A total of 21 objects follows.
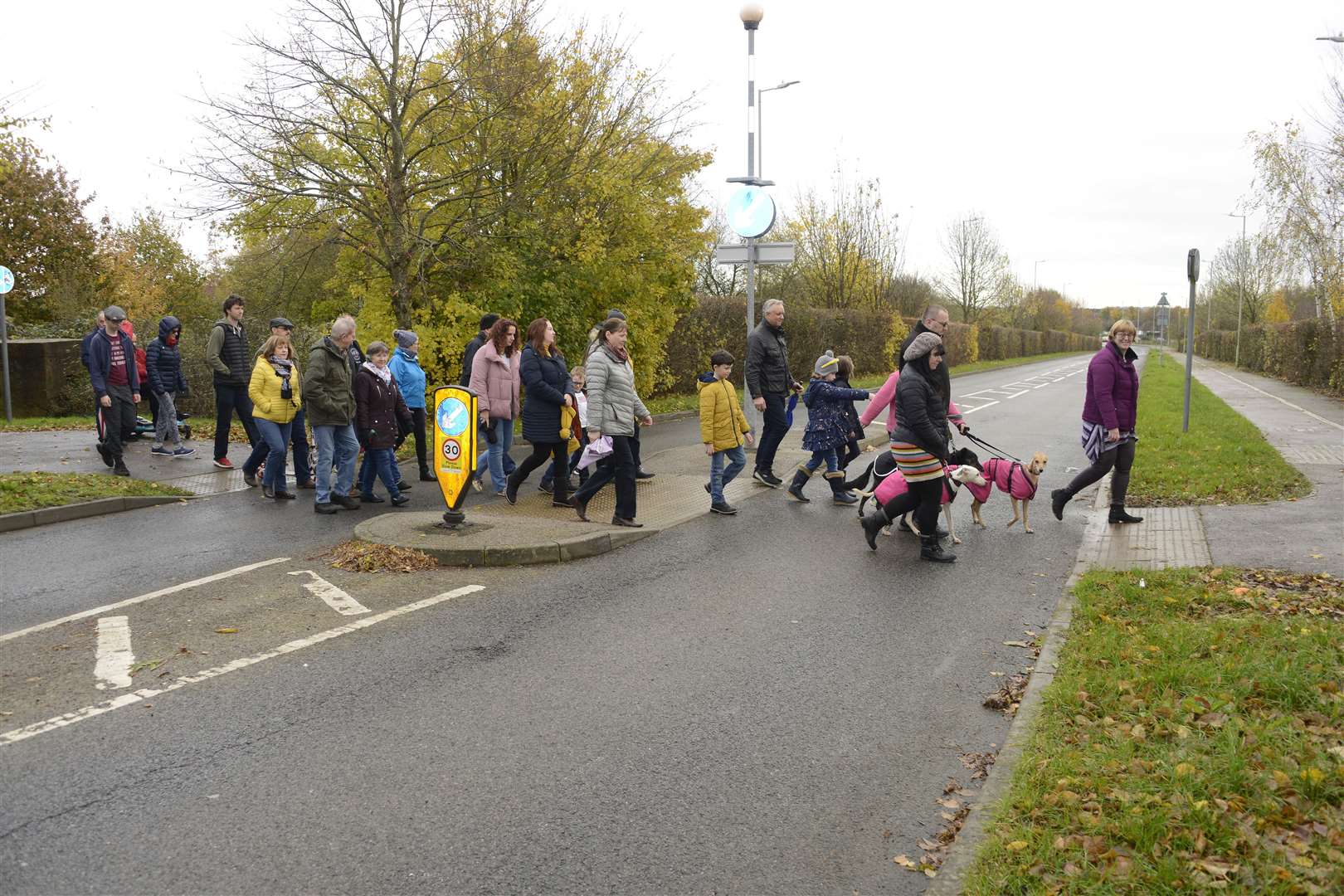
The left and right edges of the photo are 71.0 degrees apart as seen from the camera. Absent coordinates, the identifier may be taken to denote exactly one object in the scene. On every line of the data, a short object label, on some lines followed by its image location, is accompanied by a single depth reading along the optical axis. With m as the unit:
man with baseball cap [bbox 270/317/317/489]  10.55
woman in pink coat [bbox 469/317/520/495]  9.98
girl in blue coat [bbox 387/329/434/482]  10.99
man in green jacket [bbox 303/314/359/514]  9.27
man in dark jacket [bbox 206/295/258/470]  10.88
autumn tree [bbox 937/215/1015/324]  57.81
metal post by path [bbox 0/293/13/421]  16.80
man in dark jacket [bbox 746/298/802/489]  10.11
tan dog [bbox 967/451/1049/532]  8.58
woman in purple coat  8.52
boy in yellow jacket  9.56
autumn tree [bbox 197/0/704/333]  14.61
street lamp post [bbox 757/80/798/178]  24.05
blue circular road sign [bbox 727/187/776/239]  14.30
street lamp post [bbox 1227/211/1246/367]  59.77
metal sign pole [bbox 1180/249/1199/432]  13.88
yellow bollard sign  7.92
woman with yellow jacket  9.86
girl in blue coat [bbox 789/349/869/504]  9.98
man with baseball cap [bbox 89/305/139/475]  11.02
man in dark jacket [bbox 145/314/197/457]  12.91
